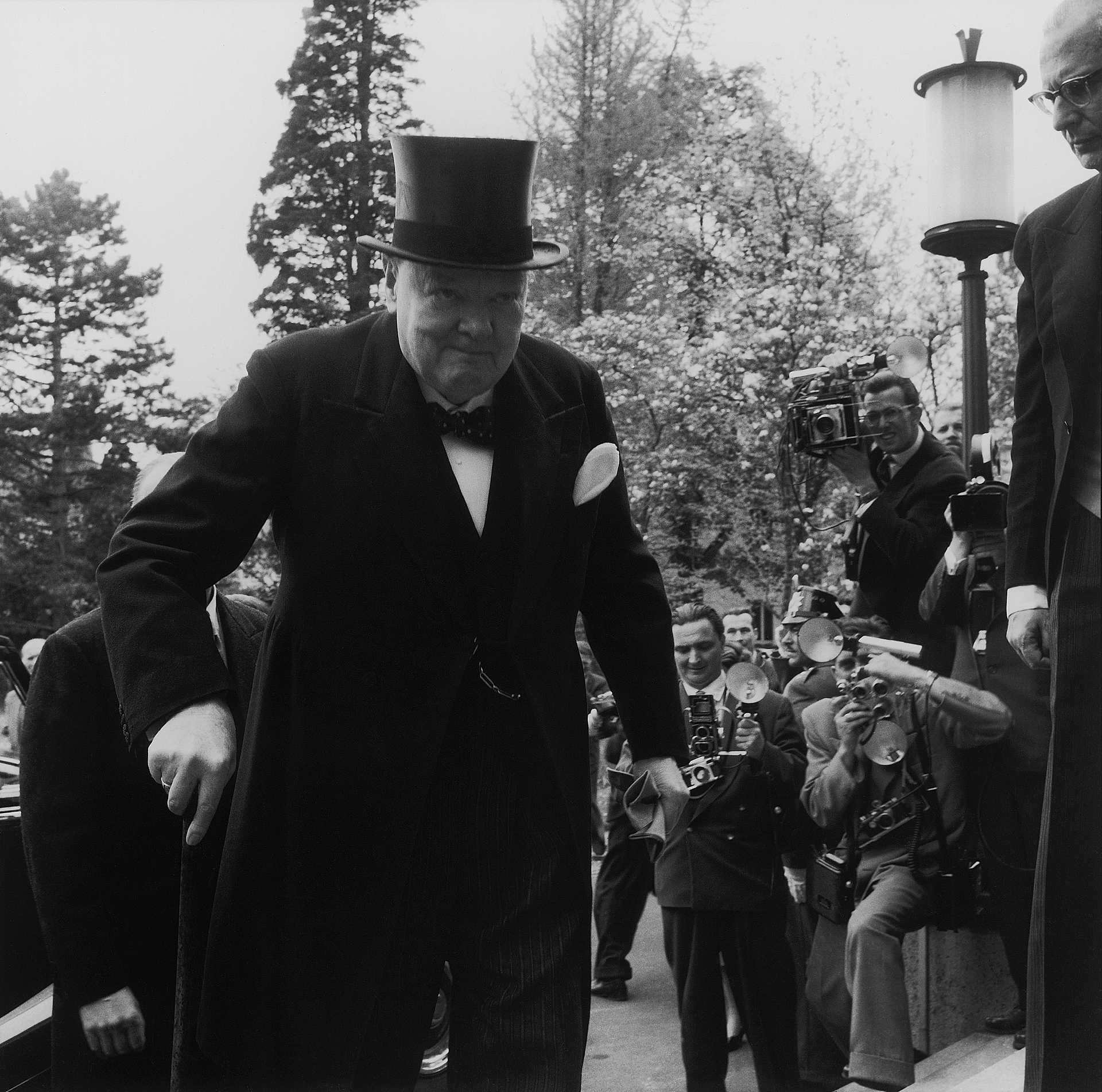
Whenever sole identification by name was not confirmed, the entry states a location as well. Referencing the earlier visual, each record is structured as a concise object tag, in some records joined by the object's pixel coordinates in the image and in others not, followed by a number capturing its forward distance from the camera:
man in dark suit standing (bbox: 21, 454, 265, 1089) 3.12
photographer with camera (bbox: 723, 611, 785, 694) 7.35
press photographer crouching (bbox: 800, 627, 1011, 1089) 4.39
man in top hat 2.12
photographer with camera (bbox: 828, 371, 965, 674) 4.72
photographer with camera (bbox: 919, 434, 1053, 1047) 4.41
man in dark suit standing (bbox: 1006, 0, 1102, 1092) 2.05
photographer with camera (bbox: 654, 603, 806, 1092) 5.07
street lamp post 5.32
